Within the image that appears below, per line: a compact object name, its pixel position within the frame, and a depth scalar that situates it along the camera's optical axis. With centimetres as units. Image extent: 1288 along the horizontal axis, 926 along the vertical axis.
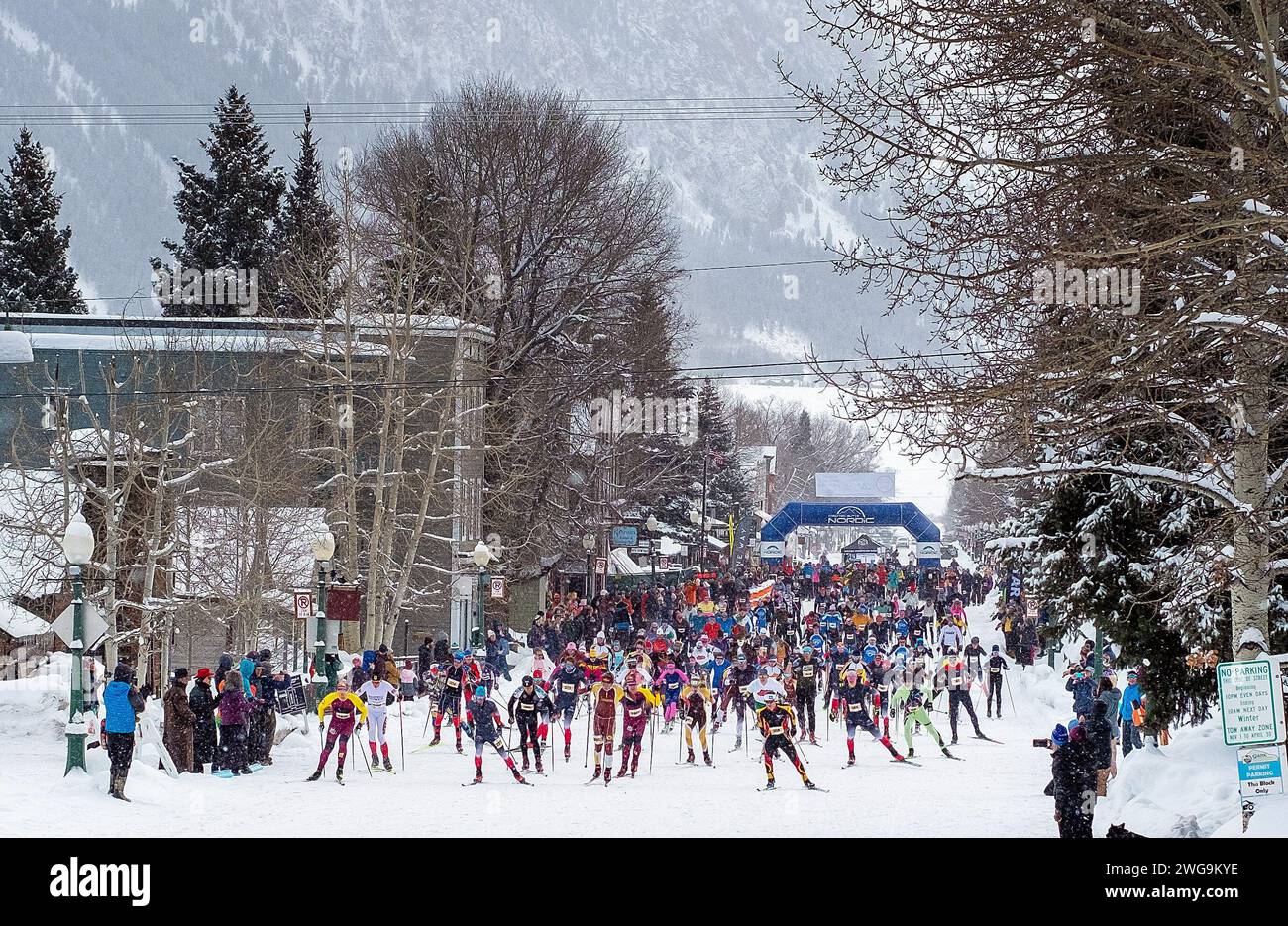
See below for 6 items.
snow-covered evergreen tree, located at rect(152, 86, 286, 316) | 5909
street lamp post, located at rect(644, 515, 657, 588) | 5523
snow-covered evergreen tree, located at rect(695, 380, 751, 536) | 7088
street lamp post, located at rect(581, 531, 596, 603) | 4306
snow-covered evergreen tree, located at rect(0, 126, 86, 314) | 5706
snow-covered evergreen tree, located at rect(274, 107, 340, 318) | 3312
